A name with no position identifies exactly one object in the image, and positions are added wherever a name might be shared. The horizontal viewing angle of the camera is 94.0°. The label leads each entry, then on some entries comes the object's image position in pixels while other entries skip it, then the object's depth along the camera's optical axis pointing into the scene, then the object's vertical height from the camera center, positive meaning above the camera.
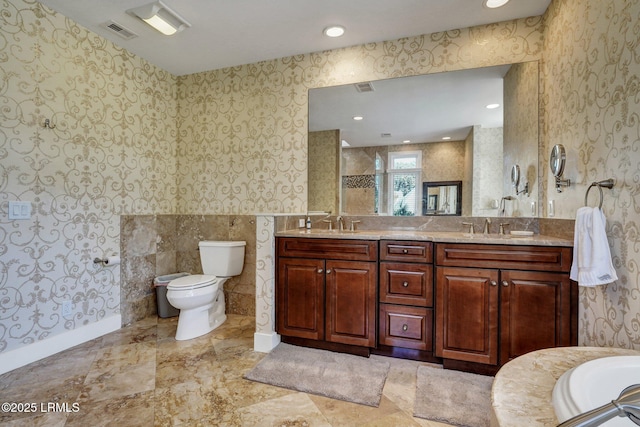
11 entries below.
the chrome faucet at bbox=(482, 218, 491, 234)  2.38 -0.13
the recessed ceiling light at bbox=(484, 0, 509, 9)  2.08 +1.44
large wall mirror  2.32 +0.57
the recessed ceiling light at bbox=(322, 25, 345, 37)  2.41 +1.46
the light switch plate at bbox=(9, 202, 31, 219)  2.03 -0.02
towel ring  1.38 +0.12
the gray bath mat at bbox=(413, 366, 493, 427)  1.55 -1.08
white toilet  2.46 -0.69
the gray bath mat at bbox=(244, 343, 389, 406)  1.77 -1.09
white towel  1.36 -0.19
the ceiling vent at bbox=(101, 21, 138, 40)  2.41 +1.48
